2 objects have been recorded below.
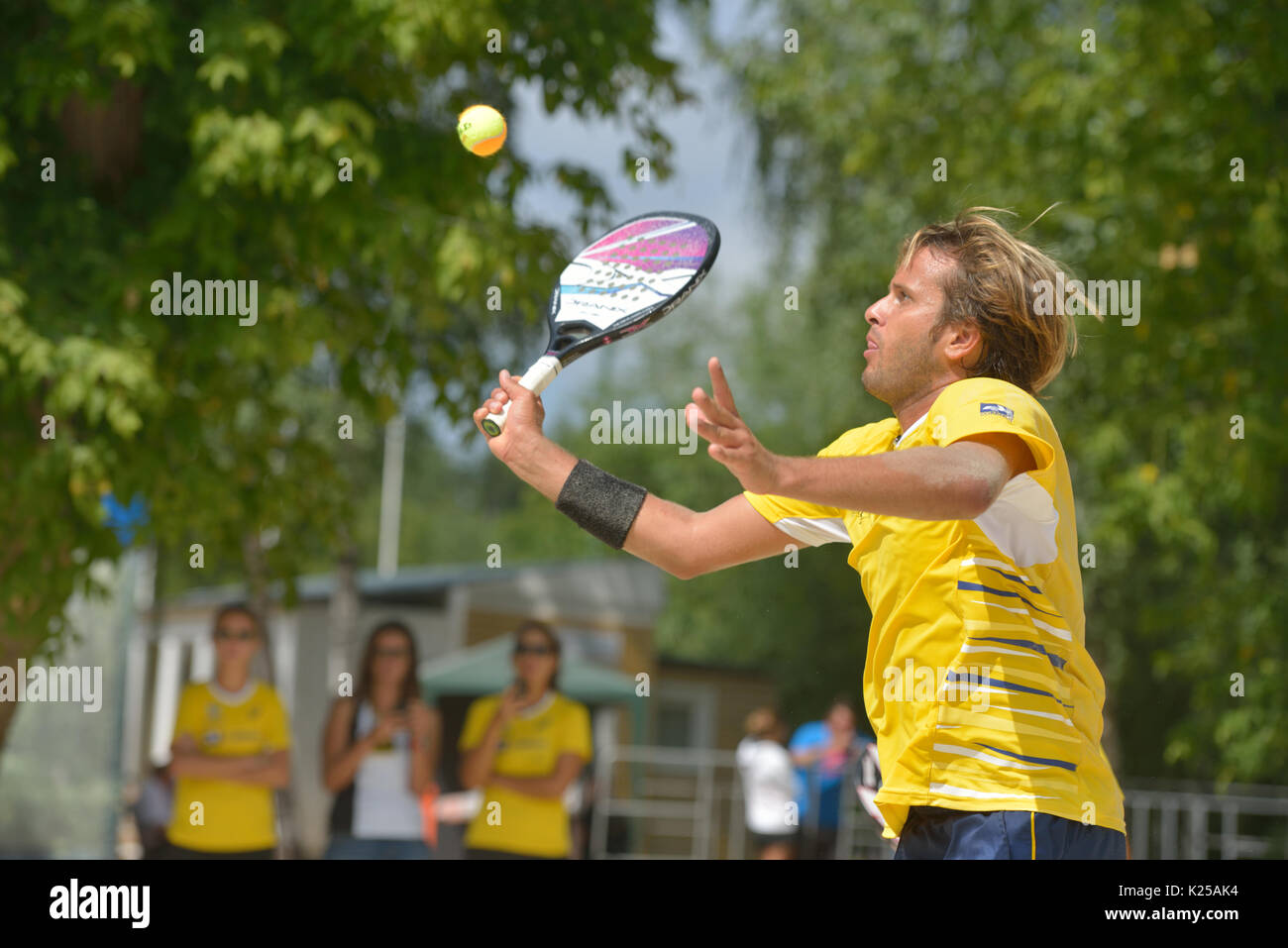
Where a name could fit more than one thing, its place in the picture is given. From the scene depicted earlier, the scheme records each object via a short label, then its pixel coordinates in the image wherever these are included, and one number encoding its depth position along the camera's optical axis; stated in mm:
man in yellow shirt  5059
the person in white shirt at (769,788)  25234
